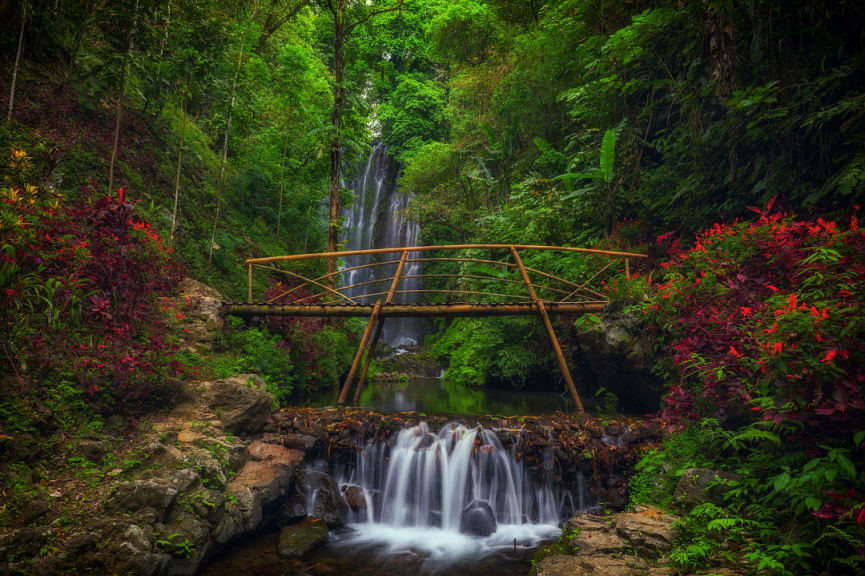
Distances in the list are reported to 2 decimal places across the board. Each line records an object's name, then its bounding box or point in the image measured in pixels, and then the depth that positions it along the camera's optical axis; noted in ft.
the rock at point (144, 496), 13.89
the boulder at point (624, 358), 25.84
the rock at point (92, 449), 15.11
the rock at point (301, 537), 17.29
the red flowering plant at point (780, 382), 11.01
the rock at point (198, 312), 27.20
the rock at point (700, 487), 14.10
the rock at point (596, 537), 13.55
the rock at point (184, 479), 15.17
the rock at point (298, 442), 22.26
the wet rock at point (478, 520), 20.44
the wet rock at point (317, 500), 19.98
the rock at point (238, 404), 21.30
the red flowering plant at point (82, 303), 15.83
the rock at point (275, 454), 20.42
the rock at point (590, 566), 12.17
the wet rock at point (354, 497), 21.54
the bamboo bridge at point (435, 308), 28.43
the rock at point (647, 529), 12.99
